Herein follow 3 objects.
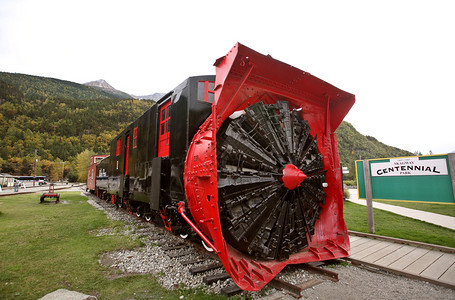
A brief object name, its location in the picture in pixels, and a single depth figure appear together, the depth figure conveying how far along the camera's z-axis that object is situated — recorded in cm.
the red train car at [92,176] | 1806
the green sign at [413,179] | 506
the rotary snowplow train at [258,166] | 293
